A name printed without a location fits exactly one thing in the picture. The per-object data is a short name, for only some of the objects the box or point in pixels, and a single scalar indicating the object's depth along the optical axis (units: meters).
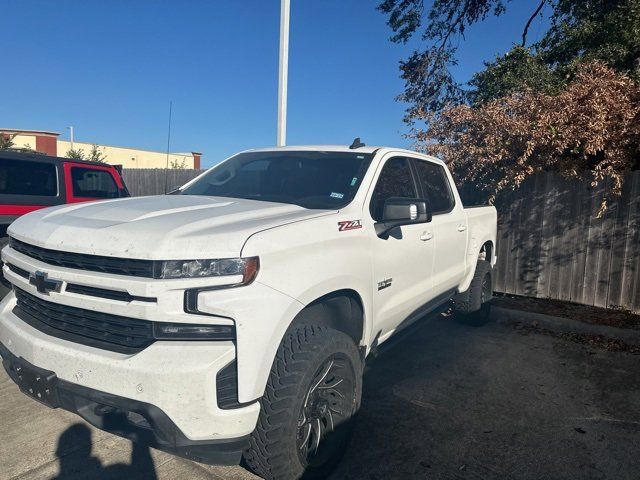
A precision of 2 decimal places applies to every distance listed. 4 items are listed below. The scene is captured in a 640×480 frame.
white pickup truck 1.98
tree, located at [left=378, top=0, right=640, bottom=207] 5.91
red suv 6.16
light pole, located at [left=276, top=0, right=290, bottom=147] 7.35
